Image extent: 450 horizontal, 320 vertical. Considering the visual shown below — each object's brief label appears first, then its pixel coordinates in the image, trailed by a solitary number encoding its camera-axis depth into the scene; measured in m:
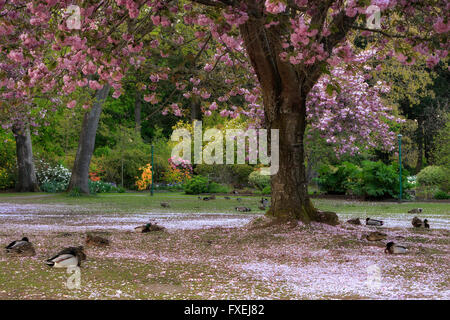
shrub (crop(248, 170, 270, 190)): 27.80
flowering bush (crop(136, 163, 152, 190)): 32.19
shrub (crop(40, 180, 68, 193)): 28.48
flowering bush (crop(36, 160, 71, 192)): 29.19
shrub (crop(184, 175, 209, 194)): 27.75
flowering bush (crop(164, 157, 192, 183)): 33.22
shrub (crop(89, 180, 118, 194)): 28.27
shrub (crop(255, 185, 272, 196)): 26.17
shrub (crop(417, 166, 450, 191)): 24.77
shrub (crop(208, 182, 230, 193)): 28.27
